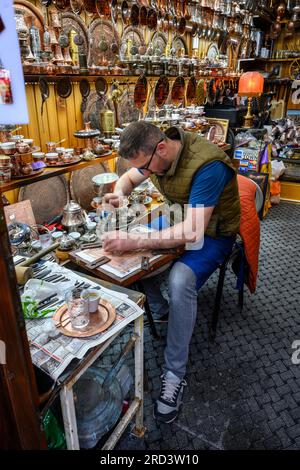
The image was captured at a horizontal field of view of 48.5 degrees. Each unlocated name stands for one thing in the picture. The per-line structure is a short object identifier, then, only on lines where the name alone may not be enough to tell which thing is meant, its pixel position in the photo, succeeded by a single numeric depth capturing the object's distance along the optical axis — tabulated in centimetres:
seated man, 176
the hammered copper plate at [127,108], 294
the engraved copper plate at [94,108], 255
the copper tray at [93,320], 122
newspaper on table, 110
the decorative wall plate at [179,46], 366
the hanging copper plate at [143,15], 290
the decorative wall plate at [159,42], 319
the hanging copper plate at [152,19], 302
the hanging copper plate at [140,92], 297
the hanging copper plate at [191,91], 389
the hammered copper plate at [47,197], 219
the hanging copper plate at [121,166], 305
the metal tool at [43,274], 159
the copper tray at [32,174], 171
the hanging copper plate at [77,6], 221
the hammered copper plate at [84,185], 250
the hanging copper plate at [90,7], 231
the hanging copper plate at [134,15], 278
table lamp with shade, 468
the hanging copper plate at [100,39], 243
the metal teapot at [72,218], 216
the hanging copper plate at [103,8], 240
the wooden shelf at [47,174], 167
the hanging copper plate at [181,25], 359
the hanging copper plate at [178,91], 363
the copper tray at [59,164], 195
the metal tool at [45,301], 138
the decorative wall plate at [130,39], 278
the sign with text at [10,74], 66
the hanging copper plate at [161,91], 332
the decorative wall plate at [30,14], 188
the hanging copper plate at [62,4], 208
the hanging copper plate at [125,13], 268
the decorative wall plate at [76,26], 219
